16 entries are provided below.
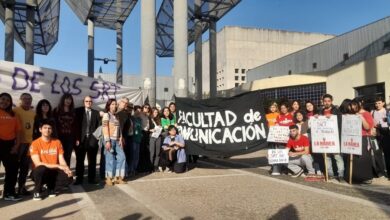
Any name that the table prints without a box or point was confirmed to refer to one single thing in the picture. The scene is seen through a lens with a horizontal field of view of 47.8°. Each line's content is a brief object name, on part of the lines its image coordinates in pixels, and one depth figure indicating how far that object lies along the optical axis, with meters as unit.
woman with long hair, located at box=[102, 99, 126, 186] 9.01
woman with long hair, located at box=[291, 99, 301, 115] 10.65
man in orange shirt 7.44
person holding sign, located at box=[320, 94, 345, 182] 9.57
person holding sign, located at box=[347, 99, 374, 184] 8.99
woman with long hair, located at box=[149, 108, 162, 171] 11.30
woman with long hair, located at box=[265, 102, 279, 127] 10.91
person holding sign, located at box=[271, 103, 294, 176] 10.30
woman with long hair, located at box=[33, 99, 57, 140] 7.84
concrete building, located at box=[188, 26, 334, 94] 68.25
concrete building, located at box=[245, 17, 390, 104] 27.30
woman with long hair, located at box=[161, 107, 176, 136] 11.59
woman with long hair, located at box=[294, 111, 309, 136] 10.12
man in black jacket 9.00
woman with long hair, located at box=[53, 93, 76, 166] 8.51
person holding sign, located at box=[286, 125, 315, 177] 9.91
